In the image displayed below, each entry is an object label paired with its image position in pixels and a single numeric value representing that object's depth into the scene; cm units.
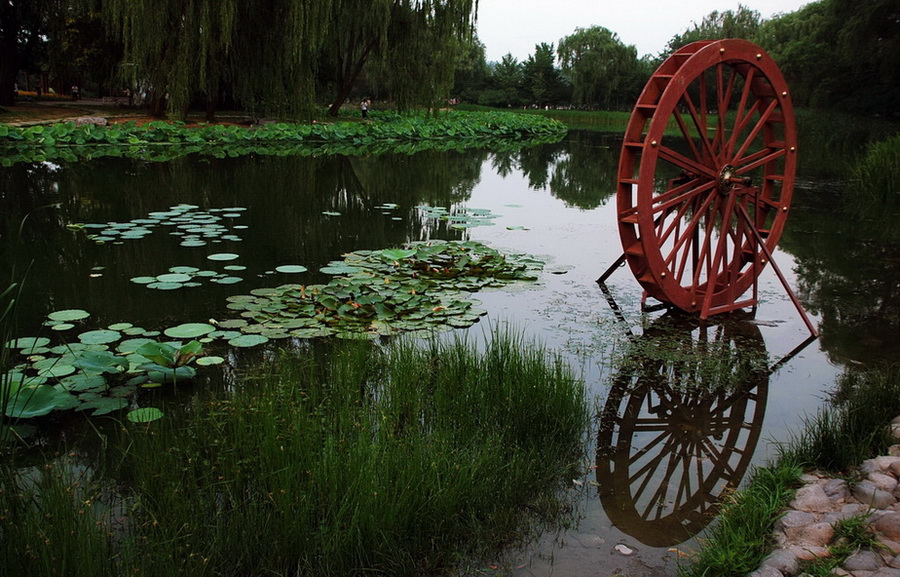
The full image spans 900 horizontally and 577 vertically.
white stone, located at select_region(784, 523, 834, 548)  271
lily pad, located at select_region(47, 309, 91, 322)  505
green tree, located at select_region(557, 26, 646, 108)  5300
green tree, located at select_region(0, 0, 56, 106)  2186
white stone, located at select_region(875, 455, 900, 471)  312
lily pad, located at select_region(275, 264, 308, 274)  659
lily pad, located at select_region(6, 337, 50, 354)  426
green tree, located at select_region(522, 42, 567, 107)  5900
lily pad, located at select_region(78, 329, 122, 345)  449
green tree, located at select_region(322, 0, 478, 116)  2394
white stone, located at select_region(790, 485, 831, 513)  295
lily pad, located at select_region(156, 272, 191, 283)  611
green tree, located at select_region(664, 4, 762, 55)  6278
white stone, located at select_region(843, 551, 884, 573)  249
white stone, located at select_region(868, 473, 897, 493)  295
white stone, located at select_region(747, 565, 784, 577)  255
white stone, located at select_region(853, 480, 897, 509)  285
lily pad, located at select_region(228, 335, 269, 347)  463
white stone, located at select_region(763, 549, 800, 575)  257
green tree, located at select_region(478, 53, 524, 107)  5775
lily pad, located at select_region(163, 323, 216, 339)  460
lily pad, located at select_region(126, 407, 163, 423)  352
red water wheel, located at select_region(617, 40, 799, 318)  538
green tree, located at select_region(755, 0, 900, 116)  3062
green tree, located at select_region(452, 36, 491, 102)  5709
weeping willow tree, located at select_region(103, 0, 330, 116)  1628
